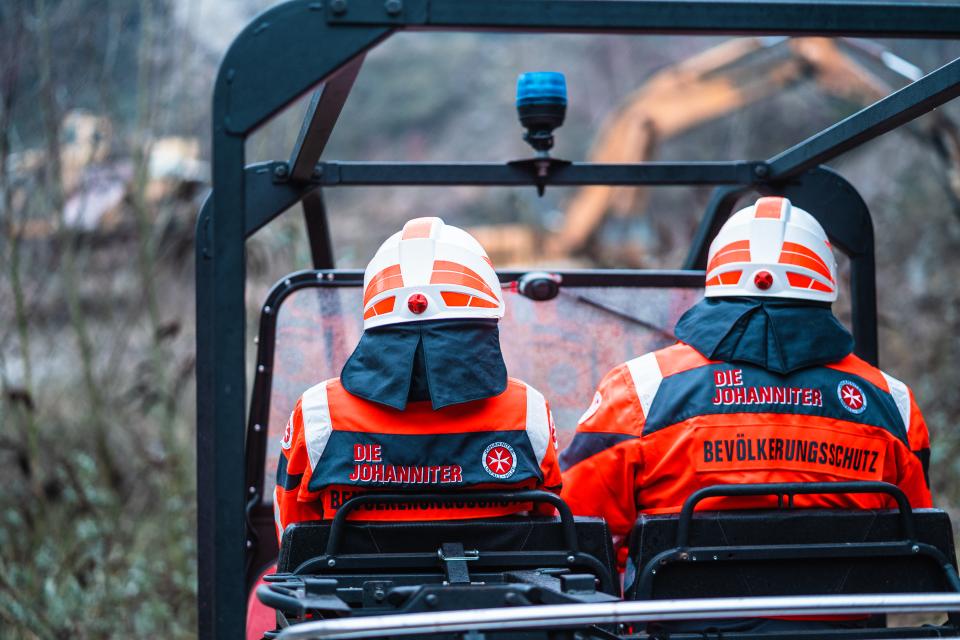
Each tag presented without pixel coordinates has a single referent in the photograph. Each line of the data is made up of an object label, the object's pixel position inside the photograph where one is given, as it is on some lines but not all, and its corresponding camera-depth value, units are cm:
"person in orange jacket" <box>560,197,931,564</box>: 310
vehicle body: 221
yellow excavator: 945
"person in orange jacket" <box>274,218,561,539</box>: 286
